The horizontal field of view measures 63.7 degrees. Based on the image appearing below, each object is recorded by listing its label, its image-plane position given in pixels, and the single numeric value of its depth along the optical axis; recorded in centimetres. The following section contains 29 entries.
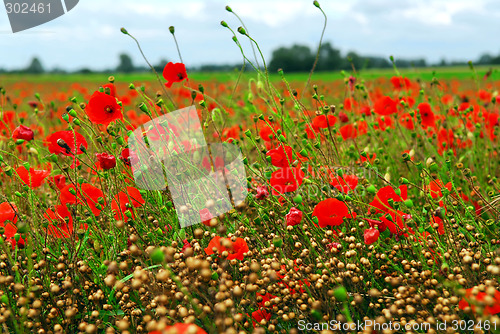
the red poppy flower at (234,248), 151
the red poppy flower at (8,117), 317
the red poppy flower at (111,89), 222
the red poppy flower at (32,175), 196
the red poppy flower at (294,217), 159
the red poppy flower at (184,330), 80
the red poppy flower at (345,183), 179
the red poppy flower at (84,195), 184
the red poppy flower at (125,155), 189
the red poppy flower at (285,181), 180
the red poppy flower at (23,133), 195
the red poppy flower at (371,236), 148
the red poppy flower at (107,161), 169
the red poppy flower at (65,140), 194
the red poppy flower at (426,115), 266
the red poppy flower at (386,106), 275
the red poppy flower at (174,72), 223
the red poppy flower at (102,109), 190
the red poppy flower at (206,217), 169
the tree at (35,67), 3506
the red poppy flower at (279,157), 175
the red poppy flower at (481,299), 112
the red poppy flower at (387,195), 164
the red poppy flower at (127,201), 184
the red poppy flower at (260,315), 145
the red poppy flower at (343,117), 302
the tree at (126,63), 3909
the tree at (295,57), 3862
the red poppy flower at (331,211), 158
